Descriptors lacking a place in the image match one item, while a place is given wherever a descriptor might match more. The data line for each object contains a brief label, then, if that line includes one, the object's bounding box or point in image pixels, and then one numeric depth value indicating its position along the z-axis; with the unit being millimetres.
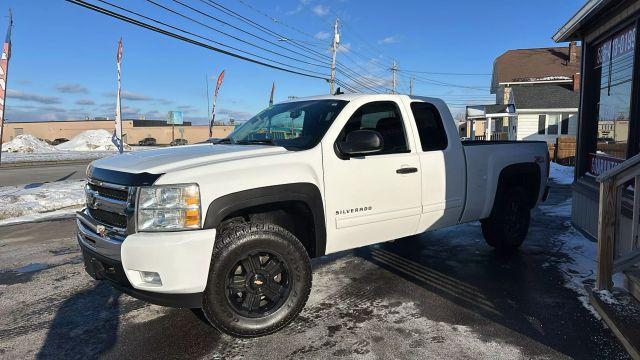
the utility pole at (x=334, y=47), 33094
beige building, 82875
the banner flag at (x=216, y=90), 18922
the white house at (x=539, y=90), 28625
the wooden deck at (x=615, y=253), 3867
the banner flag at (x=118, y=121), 12578
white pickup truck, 3225
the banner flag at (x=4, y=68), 10078
